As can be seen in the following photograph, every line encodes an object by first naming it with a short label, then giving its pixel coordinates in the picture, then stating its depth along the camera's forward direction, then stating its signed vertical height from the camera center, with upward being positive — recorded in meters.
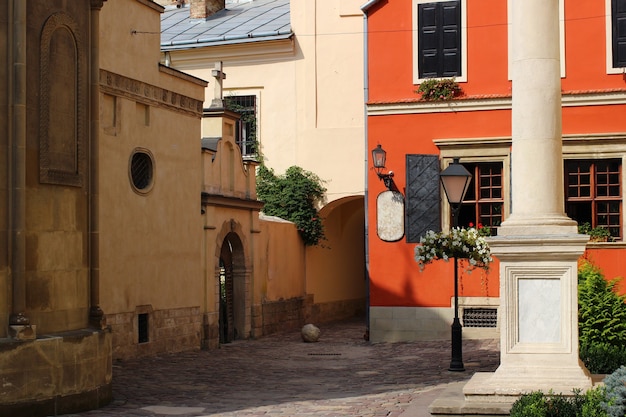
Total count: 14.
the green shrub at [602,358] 13.21 -1.91
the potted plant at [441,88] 22.72 +2.60
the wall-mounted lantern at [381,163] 22.84 +1.00
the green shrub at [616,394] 9.18 -1.65
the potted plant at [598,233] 21.69 -0.53
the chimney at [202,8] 33.09 +6.39
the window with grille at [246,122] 29.75 +2.49
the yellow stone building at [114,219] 12.16 -0.14
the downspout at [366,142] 23.39 +1.49
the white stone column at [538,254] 10.75 -0.47
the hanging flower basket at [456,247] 17.56 -0.65
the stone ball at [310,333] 23.53 -2.78
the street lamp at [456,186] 17.09 +0.37
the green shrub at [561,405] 9.41 -1.82
